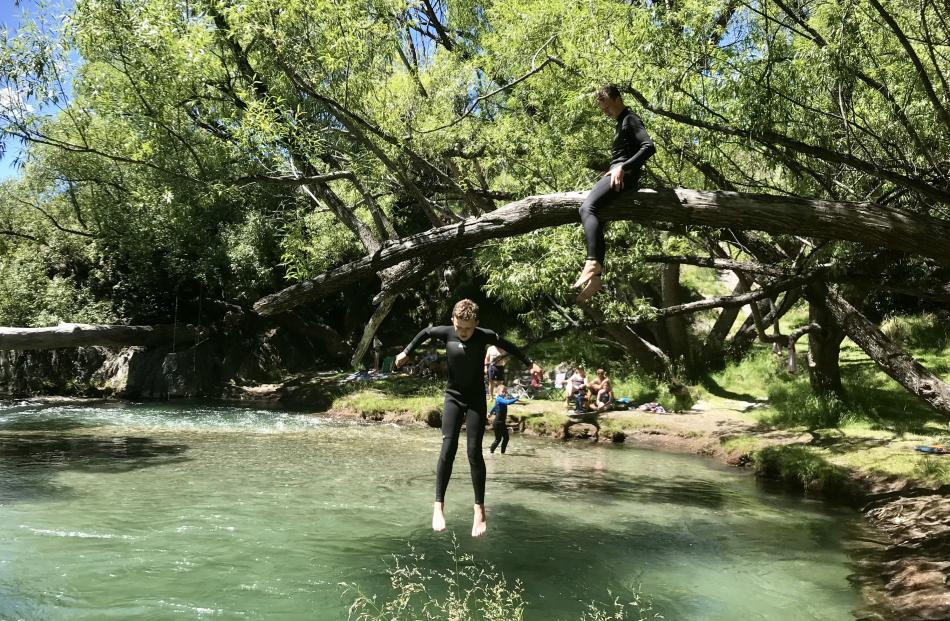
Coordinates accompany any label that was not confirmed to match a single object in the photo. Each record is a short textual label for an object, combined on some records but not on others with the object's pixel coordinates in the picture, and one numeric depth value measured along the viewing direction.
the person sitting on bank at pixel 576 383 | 16.33
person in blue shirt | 10.57
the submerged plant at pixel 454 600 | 5.12
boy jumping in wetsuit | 6.11
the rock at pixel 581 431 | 15.20
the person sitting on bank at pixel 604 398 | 16.64
